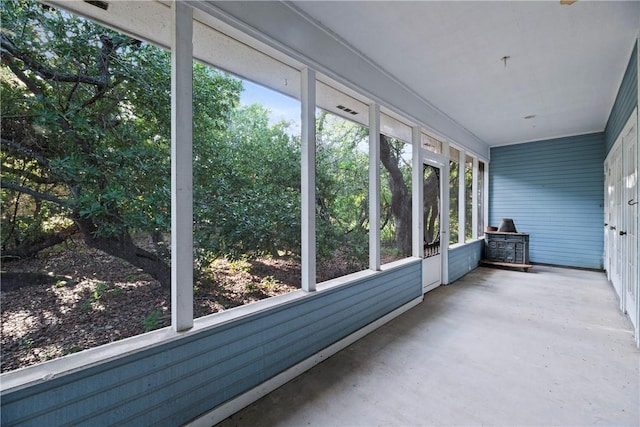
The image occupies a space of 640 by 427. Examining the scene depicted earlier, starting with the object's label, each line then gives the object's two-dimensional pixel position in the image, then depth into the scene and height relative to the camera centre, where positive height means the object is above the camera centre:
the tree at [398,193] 4.11 +0.26
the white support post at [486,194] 7.01 +0.40
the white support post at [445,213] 4.77 -0.05
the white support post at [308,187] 2.39 +0.20
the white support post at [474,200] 6.38 +0.23
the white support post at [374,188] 3.16 +0.25
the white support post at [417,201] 4.03 +0.13
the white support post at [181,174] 1.62 +0.21
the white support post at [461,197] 5.70 +0.26
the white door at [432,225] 4.44 -0.25
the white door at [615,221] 4.06 -0.18
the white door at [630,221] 2.89 -0.13
